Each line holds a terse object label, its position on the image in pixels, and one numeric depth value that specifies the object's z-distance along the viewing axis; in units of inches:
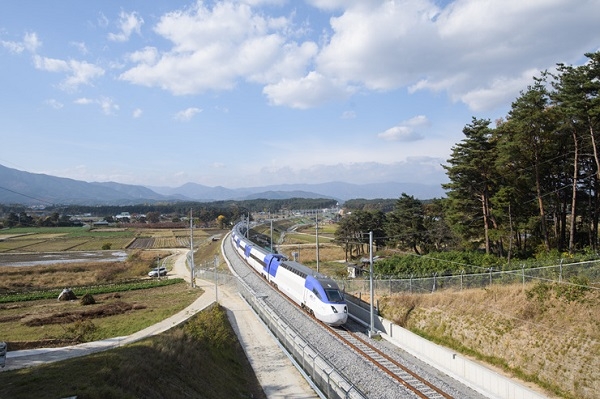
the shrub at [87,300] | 1605.3
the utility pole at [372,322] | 1007.1
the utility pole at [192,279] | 1826.2
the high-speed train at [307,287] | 1039.6
